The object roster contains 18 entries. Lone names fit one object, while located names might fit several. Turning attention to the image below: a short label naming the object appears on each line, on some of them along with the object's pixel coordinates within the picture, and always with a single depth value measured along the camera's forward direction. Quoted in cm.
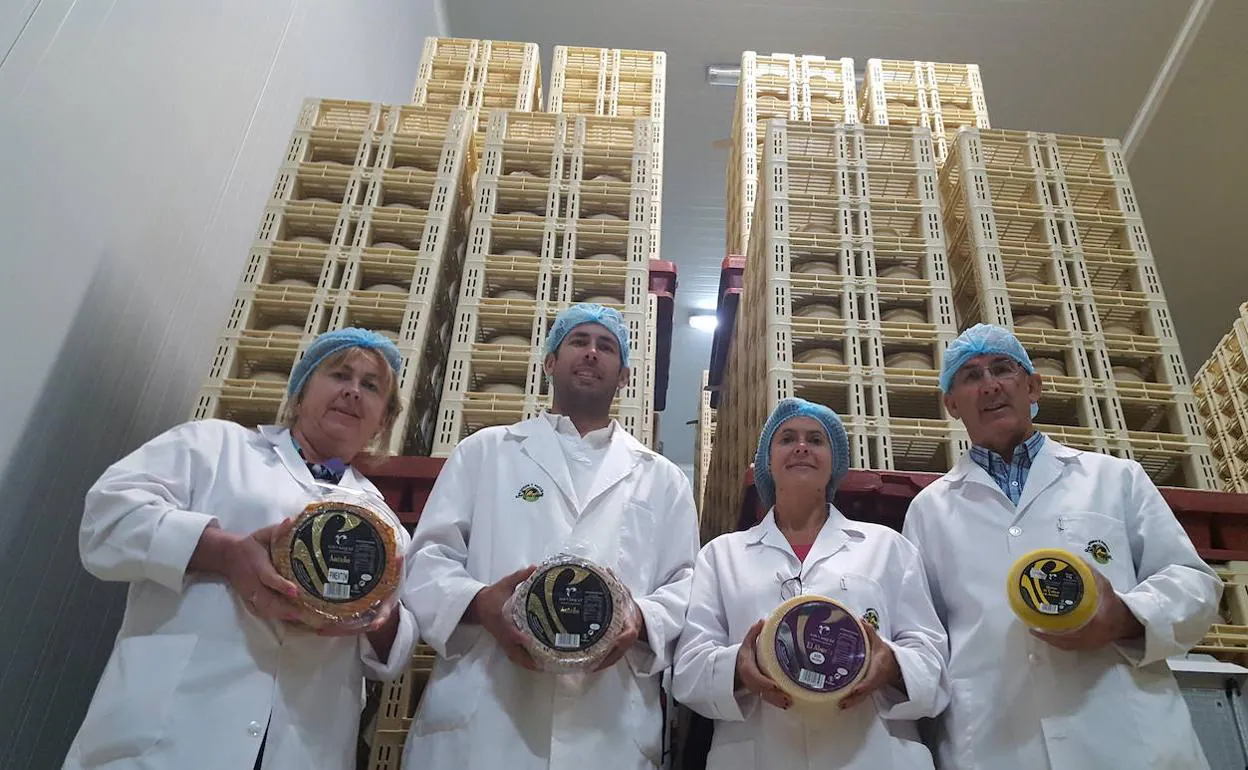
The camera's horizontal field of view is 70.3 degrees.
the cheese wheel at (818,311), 457
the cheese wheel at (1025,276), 498
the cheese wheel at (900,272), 473
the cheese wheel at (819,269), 476
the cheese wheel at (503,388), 430
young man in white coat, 270
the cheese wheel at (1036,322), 452
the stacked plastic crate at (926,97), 704
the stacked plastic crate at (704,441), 848
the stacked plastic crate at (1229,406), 642
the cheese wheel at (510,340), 442
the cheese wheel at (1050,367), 443
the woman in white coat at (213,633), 243
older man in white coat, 274
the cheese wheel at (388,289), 455
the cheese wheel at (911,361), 445
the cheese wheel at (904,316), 462
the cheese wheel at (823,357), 442
